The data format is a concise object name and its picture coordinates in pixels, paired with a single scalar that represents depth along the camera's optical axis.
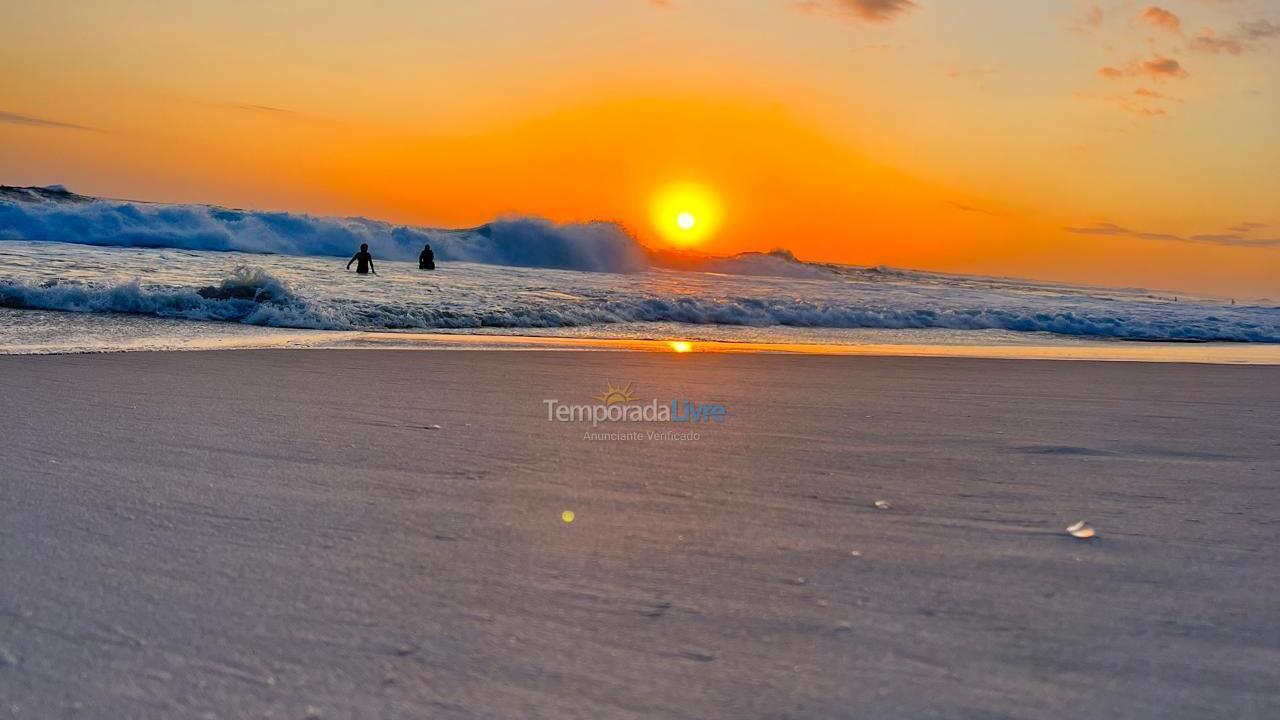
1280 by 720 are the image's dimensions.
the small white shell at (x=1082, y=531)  2.08
